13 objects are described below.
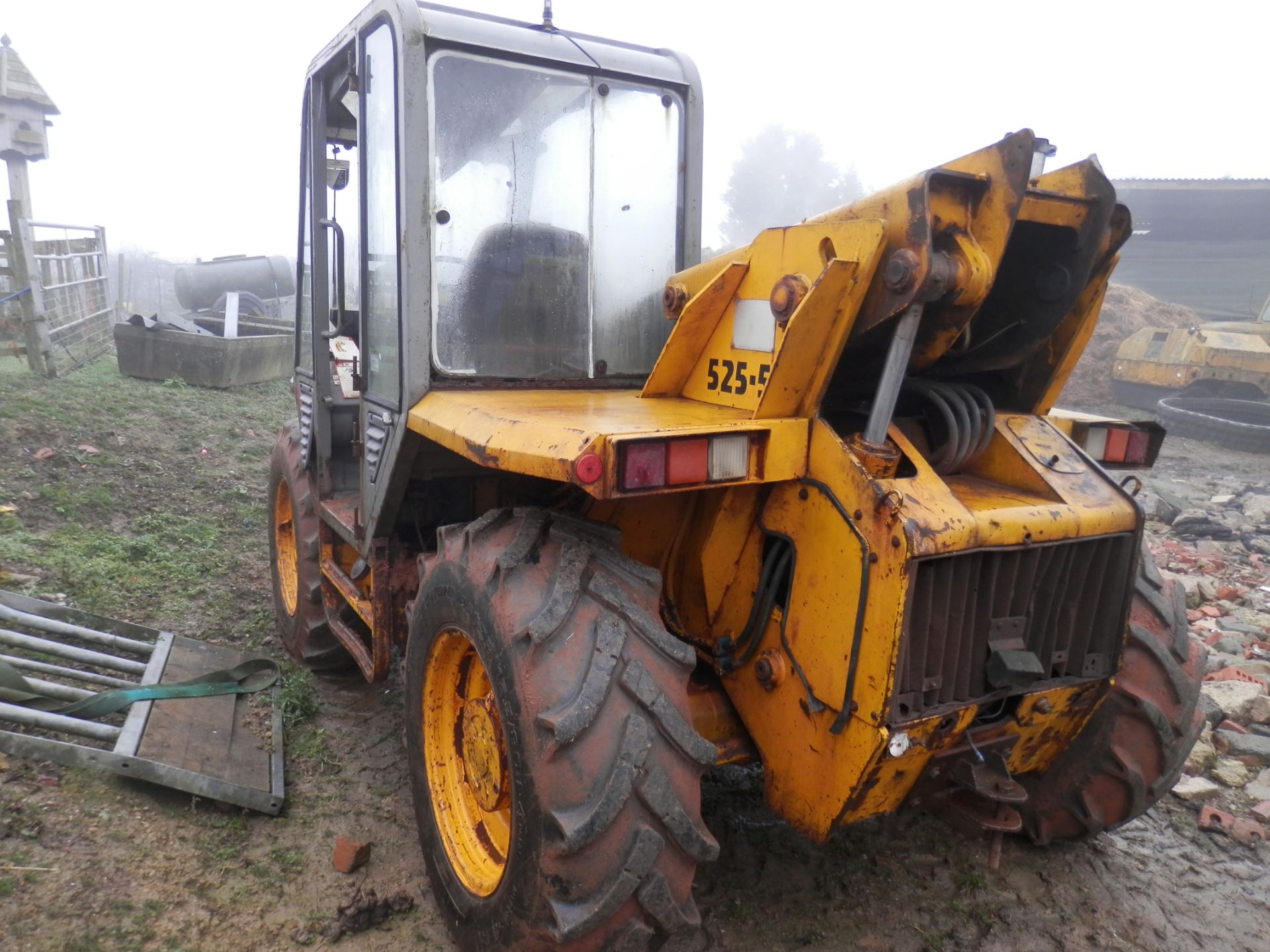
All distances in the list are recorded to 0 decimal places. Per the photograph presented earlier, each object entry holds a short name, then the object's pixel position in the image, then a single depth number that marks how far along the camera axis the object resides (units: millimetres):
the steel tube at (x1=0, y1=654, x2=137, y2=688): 3205
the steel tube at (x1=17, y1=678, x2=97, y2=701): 3006
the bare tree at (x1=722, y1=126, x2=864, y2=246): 49188
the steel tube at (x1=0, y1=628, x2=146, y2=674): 3354
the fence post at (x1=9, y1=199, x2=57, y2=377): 9250
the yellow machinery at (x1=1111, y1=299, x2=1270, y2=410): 13656
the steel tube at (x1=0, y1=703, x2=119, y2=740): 2758
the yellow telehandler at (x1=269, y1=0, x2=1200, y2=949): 1899
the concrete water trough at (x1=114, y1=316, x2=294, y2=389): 10031
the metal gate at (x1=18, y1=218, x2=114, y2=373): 9703
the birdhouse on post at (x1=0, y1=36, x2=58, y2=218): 10570
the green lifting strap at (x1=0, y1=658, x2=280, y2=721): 2970
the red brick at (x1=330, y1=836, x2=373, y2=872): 2703
